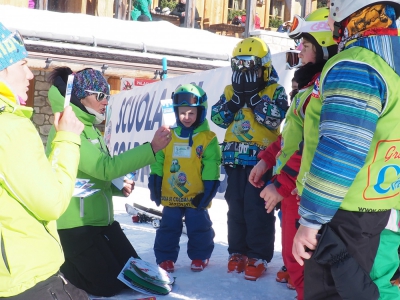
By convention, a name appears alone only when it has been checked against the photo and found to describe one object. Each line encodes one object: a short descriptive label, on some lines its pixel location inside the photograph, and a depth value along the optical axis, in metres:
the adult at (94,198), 3.76
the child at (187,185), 4.67
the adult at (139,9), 17.27
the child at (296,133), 2.88
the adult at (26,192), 2.00
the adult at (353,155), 1.93
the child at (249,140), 4.41
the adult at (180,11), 22.64
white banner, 7.31
